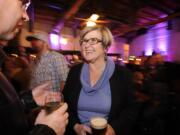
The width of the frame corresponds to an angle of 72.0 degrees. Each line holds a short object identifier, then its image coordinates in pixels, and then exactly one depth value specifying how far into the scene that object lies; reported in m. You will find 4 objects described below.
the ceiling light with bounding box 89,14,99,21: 3.77
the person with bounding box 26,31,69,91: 1.76
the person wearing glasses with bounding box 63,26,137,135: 1.16
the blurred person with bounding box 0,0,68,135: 0.60
